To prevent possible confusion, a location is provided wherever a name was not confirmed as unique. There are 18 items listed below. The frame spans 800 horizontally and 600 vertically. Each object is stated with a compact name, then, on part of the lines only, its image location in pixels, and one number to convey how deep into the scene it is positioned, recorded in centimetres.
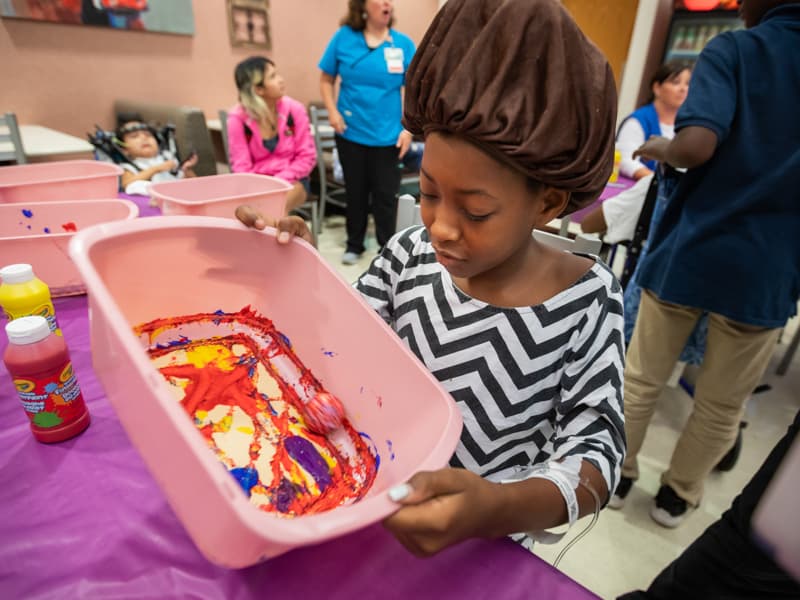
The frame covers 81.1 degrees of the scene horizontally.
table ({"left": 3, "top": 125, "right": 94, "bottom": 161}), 220
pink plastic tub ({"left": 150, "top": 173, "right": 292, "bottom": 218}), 113
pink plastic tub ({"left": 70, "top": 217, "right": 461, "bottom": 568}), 37
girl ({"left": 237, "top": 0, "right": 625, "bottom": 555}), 48
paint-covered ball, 73
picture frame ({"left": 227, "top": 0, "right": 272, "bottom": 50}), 381
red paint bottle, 60
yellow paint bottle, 70
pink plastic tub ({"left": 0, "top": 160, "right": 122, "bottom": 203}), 126
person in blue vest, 234
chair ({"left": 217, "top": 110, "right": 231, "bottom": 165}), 290
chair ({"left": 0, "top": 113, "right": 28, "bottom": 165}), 193
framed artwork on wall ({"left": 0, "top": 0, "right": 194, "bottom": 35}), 292
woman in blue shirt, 262
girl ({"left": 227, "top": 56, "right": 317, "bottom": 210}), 259
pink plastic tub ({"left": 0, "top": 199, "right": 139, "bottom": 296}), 95
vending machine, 416
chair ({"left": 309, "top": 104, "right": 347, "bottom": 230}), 340
